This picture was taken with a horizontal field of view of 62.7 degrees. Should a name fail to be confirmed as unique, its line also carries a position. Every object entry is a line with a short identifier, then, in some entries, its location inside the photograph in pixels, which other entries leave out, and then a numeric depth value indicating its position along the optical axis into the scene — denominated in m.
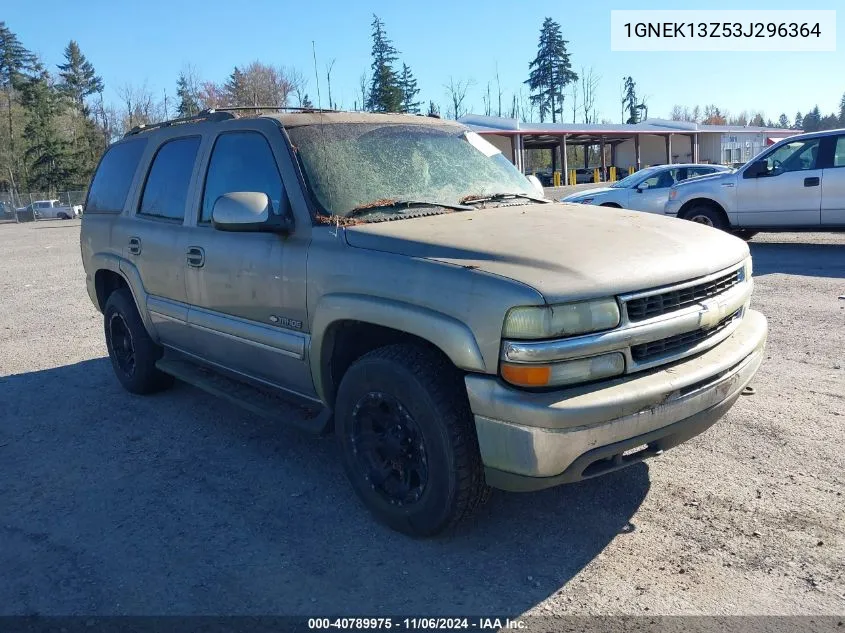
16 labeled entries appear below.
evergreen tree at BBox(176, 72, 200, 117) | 58.23
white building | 48.66
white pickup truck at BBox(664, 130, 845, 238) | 10.58
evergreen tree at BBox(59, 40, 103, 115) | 76.62
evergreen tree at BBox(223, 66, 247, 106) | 44.44
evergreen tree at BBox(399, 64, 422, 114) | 70.00
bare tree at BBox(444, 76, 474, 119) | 75.94
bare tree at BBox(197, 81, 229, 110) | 59.65
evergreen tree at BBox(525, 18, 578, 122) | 80.81
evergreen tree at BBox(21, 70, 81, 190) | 62.50
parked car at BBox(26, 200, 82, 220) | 51.22
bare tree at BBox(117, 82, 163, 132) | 66.44
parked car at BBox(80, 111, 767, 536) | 2.71
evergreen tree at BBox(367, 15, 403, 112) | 60.81
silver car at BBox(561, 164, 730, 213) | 14.06
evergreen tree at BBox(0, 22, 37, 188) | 72.12
